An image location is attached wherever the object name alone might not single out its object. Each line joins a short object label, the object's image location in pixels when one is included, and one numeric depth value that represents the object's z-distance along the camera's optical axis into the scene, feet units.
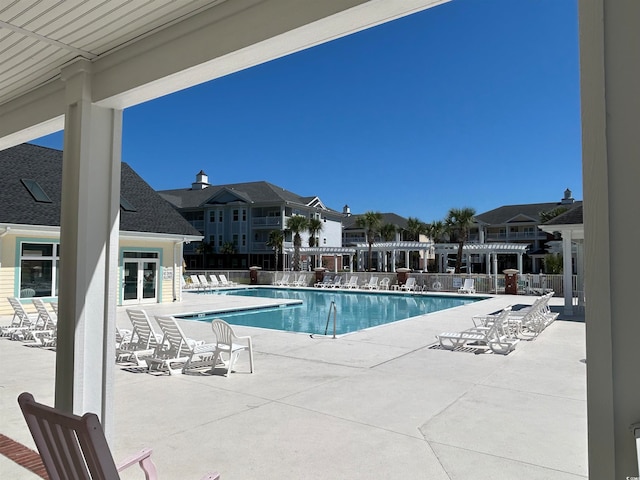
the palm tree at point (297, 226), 125.66
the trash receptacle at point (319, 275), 100.58
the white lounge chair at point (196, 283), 88.36
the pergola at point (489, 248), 95.66
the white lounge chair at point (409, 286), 86.48
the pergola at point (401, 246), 115.85
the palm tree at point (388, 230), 140.46
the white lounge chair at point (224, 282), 95.76
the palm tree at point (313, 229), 137.31
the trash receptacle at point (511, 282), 77.30
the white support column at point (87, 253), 11.48
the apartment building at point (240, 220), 140.97
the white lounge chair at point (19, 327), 34.73
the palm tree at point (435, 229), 129.79
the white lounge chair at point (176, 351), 24.38
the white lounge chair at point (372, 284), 90.68
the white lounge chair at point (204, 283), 89.86
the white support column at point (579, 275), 53.88
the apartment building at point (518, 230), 159.12
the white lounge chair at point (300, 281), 99.80
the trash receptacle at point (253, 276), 104.42
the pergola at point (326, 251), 125.28
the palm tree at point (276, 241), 133.18
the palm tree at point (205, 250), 145.18
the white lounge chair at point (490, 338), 29.76
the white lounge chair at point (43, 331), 32.53
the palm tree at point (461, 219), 110.83
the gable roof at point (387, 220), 195.62
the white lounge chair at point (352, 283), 93.47
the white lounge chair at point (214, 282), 92.58
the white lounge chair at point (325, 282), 96.84
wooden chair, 5.83
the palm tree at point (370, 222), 124.57
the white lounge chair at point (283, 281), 101.40
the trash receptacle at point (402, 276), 89.25
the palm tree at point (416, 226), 143.99
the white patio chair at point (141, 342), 25.85
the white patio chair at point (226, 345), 24.23
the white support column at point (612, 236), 5.04
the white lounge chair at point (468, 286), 81.15
